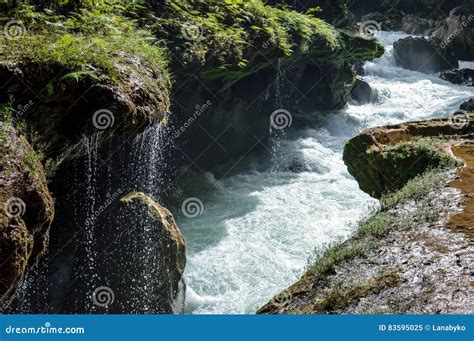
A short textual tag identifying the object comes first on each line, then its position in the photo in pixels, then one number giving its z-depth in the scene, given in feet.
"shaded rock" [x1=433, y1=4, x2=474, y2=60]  118.42
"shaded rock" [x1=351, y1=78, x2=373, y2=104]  100.63
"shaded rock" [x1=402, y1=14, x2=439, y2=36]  139.80
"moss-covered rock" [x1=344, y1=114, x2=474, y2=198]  37.27
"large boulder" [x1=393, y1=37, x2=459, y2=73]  118.52
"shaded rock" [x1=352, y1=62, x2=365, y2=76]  113.70
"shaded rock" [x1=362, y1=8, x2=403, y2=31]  147.02
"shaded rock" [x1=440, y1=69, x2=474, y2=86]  108.99
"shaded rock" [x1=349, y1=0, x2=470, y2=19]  147.23
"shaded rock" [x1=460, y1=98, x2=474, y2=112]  80.59
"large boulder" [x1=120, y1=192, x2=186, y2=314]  36.32
